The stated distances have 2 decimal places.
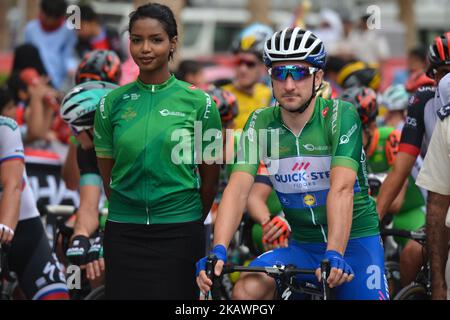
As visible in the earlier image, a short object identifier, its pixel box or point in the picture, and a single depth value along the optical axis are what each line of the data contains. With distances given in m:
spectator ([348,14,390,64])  18.33
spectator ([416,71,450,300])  6.36
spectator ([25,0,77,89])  14.01
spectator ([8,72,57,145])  11.97
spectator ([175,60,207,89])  12.67
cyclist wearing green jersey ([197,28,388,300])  6.15
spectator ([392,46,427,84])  14.03
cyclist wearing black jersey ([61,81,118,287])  7.52
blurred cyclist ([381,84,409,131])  10.90
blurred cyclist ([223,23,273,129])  11.38
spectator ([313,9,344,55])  18.47
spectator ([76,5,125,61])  12.78
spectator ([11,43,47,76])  13.14
